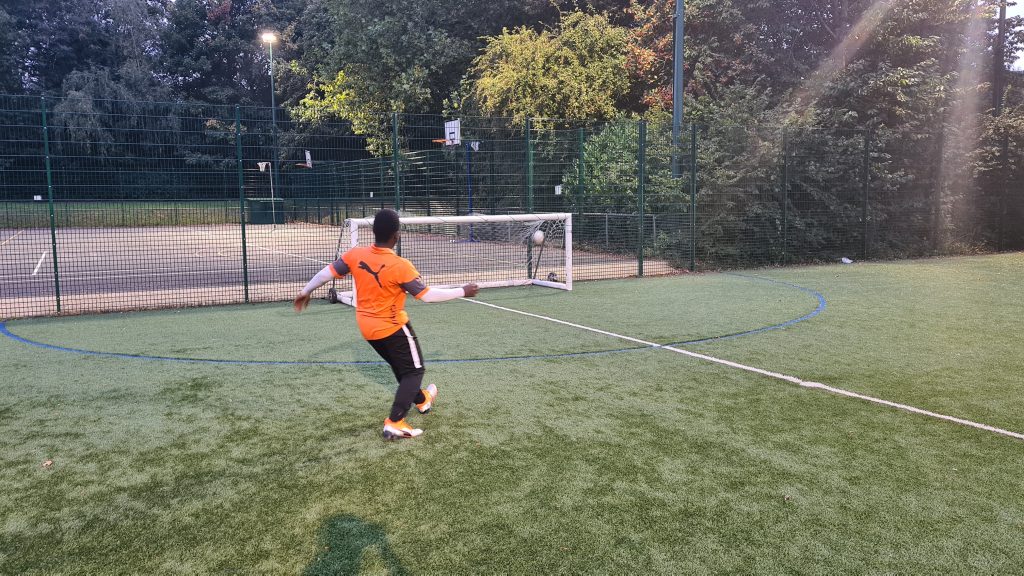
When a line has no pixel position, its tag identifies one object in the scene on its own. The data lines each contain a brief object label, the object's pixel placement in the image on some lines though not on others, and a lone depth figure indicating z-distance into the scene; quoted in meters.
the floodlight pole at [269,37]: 30.00
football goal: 11.20
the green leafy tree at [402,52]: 26.62
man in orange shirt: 4.43
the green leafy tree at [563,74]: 19.78
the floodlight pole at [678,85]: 14.53
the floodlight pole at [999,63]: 19.97
